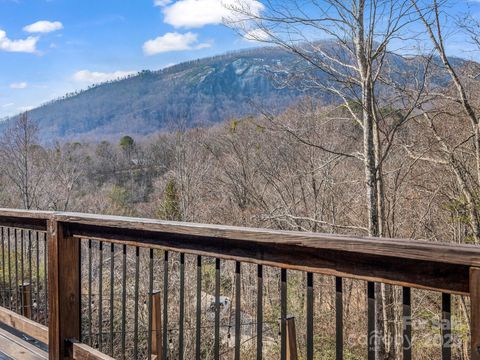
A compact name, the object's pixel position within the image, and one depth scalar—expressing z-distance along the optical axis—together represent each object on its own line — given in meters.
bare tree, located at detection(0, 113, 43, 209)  21.86
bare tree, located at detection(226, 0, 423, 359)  6.48
